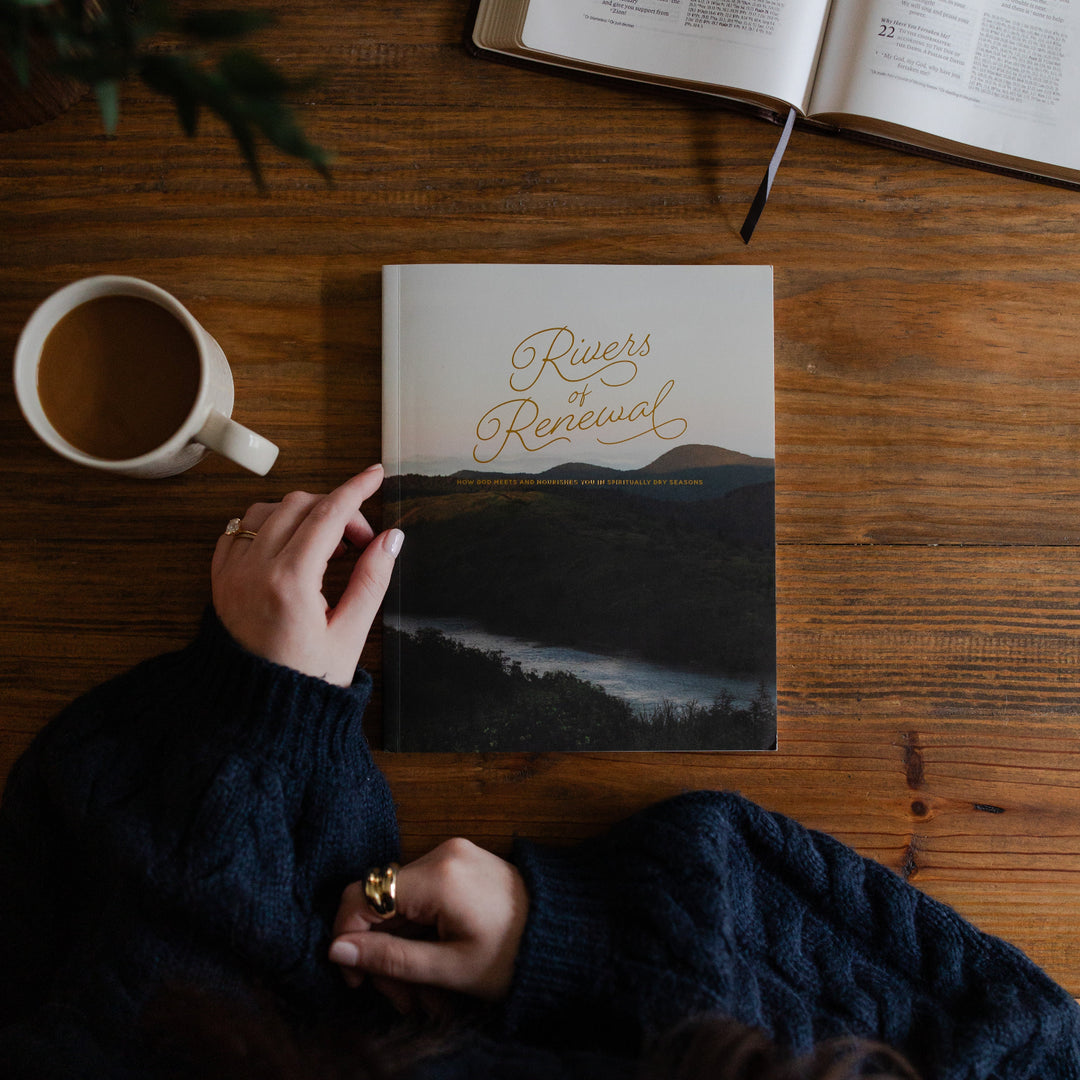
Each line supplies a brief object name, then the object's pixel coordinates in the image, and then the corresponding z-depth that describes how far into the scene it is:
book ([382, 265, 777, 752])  0.68
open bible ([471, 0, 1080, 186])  0.68
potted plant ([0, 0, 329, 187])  0.31
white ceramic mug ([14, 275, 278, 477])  0.57
